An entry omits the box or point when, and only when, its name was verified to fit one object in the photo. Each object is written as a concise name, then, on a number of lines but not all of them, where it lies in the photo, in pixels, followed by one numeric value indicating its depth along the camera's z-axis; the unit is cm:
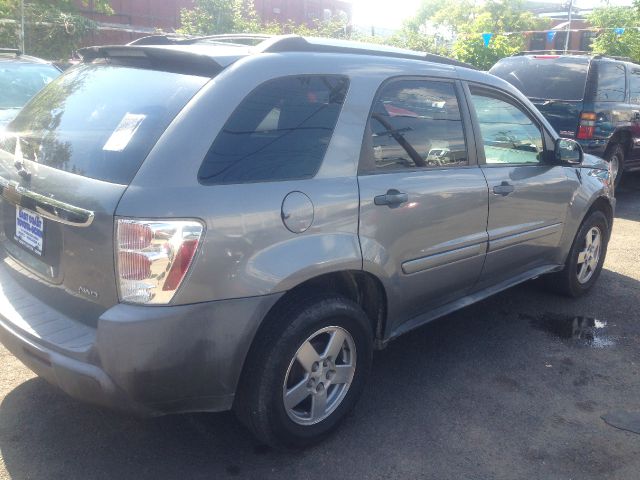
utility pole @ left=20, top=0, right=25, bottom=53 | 1505
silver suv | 245
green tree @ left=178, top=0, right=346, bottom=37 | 2333
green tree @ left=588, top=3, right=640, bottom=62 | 2078
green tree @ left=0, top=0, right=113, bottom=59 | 1703
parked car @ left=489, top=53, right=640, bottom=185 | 838
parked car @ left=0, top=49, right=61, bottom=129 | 731
